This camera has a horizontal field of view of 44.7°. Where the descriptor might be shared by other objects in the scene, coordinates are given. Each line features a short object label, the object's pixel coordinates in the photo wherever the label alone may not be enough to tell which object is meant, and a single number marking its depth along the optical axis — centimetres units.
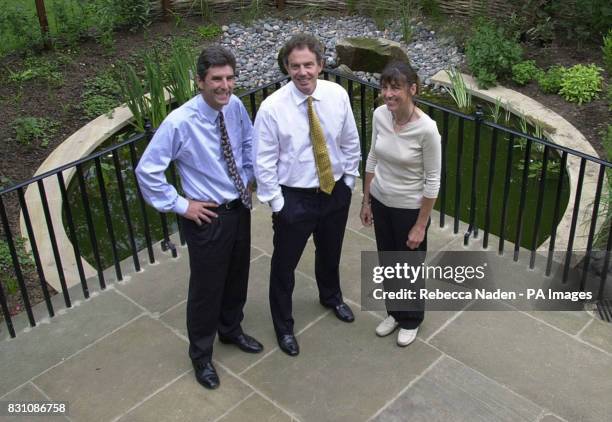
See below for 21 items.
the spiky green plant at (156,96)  645
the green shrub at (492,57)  766
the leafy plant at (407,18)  894
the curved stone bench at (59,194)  522
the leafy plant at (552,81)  744
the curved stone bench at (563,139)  530
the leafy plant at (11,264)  502
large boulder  840
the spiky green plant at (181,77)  664
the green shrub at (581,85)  723
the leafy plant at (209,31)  944
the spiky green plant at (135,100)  658
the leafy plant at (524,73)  761
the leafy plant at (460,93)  747
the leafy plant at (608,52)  728
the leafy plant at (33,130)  700
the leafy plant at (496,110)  705
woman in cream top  335
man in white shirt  340
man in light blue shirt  325
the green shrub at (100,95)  765
